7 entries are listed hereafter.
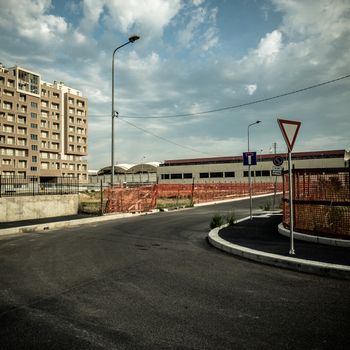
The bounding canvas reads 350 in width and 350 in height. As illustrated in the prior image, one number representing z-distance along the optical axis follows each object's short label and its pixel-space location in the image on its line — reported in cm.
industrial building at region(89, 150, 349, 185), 5809
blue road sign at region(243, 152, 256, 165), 1327
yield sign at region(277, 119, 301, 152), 666
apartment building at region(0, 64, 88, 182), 6569
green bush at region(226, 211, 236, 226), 1146
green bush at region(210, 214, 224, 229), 1130
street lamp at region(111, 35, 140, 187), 1755
